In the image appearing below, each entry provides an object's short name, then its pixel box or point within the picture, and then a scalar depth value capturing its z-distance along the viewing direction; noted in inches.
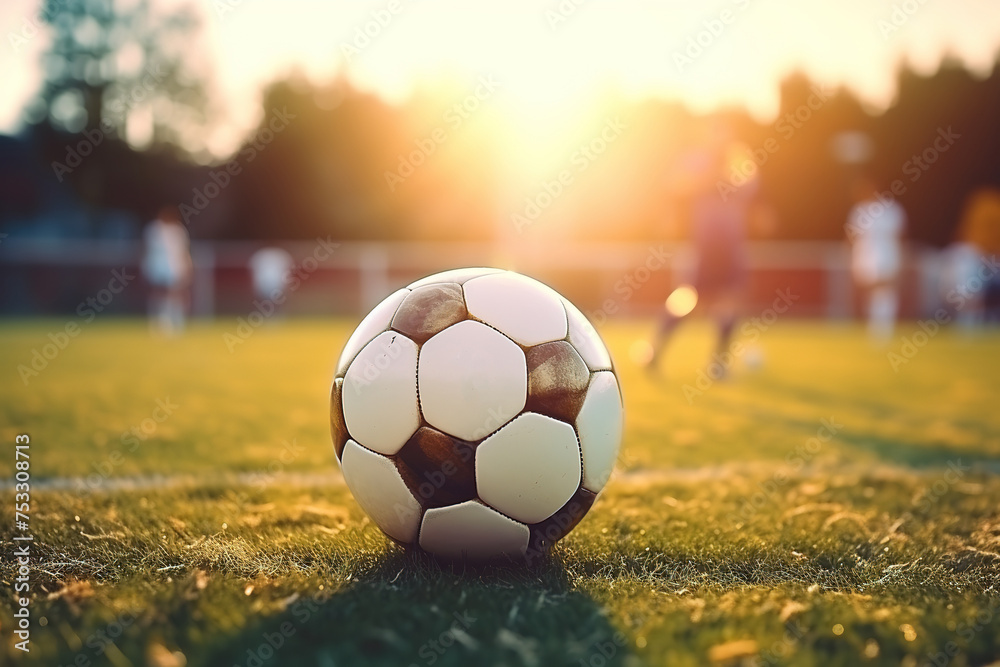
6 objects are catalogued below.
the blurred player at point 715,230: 311.7
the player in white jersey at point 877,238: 537.3
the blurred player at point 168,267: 652.1
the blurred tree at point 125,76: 1384.1
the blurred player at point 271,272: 909.8
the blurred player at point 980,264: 693.9
